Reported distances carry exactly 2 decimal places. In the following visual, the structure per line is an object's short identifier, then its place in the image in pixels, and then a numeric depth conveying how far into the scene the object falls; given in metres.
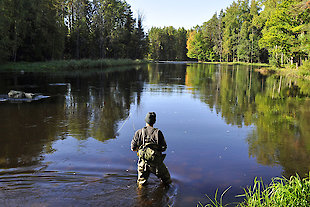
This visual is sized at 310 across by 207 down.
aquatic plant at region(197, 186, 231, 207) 4.89
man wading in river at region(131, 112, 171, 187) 5.10
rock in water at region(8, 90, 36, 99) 15.28
